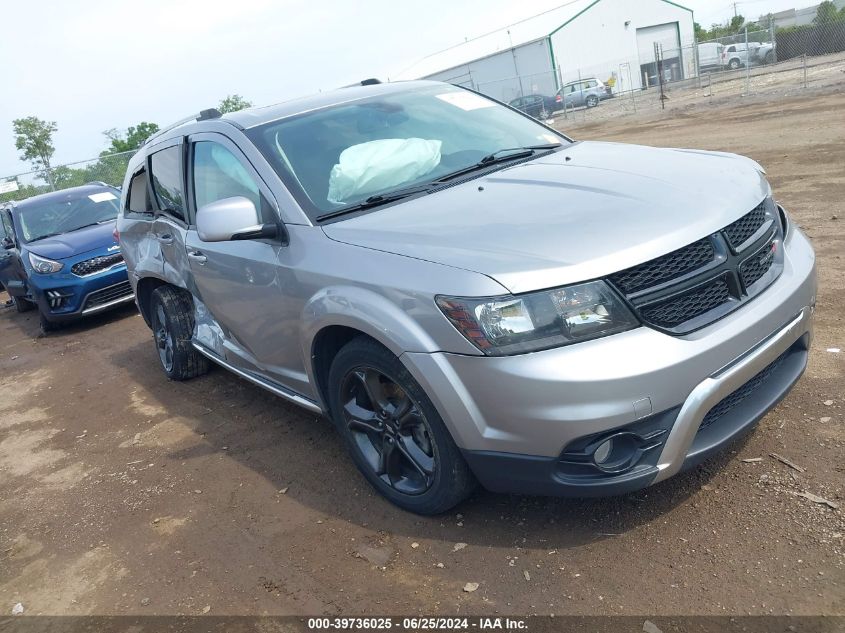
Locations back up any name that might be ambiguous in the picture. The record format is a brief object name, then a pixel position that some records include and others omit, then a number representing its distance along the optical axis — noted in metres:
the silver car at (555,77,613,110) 35.34
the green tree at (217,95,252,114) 50.24
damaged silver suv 2.56
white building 42.62
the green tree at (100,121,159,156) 50.46
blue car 8.98
